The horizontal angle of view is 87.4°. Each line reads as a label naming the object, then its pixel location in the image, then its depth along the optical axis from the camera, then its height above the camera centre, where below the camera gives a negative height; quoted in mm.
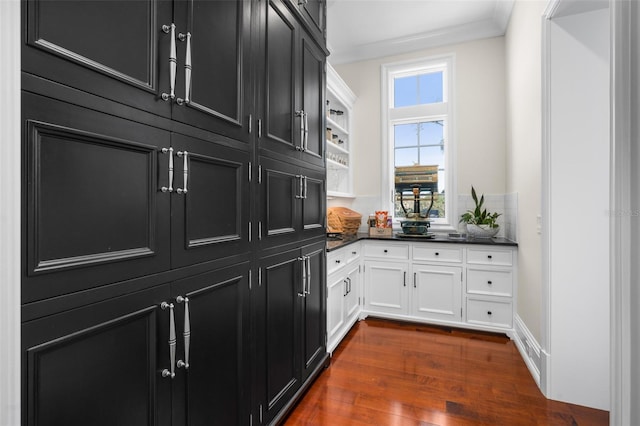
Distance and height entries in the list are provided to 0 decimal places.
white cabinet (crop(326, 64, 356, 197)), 3632 +880
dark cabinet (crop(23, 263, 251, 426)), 774 -422
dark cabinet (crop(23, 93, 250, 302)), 740 +41
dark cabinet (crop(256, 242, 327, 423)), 1655 -622
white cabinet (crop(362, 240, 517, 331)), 3111 -682
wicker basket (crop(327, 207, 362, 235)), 3686 -71
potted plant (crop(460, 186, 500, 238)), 3410 -87
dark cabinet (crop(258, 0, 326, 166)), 1652 +716
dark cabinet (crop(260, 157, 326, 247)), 1652 +64
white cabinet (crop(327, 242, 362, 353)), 2660 -698
